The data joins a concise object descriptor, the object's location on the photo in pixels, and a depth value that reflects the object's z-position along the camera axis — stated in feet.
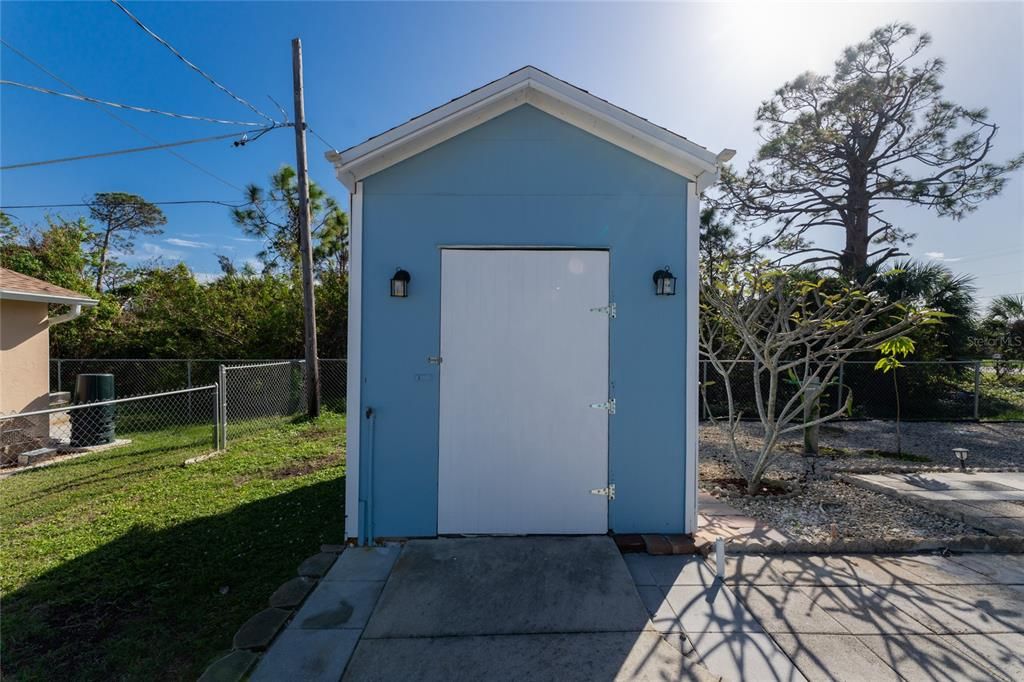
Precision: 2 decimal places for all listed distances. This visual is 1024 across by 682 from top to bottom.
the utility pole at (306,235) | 24.98
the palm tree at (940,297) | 27.07
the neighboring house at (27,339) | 20.66
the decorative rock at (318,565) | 9.24
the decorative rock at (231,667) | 6.29
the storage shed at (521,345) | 10.62
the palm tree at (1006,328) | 30.35
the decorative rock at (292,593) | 8.09
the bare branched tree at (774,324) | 12.66
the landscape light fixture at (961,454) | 16.42
